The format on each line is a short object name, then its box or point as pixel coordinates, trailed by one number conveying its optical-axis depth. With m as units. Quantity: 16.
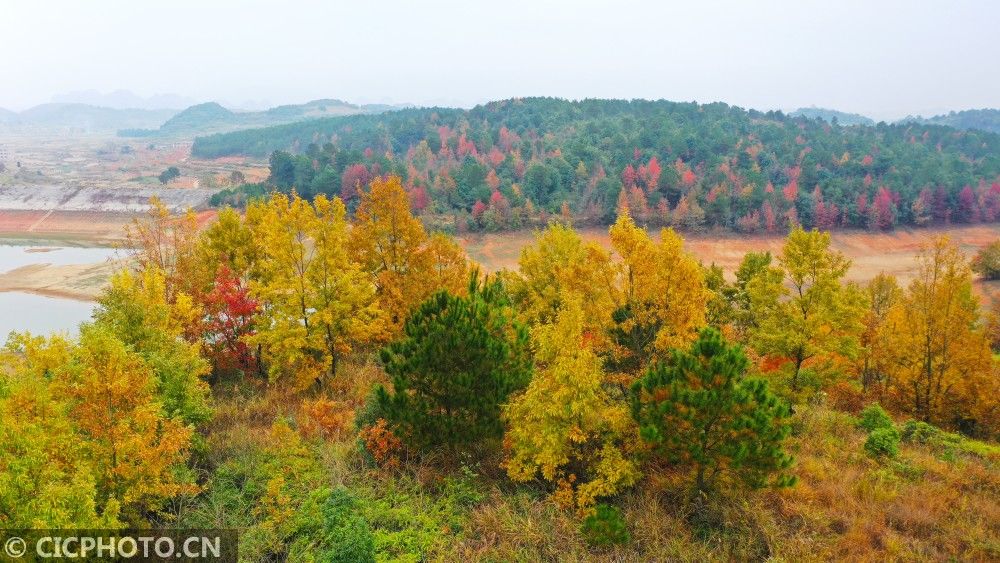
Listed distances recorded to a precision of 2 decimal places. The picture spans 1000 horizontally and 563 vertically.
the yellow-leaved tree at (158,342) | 16.53
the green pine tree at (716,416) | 12.68
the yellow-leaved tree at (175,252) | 25.75
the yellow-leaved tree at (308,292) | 21.59
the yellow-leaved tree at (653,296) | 15.23
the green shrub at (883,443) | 17.47
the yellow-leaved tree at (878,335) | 24.12
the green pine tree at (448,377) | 15.58
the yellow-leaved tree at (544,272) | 27.53
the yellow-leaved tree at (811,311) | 20.98
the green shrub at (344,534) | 11.60
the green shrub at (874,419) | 20.25
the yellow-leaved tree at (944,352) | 21.81
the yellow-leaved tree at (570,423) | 13.62
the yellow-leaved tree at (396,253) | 23.92
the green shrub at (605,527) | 13.26
